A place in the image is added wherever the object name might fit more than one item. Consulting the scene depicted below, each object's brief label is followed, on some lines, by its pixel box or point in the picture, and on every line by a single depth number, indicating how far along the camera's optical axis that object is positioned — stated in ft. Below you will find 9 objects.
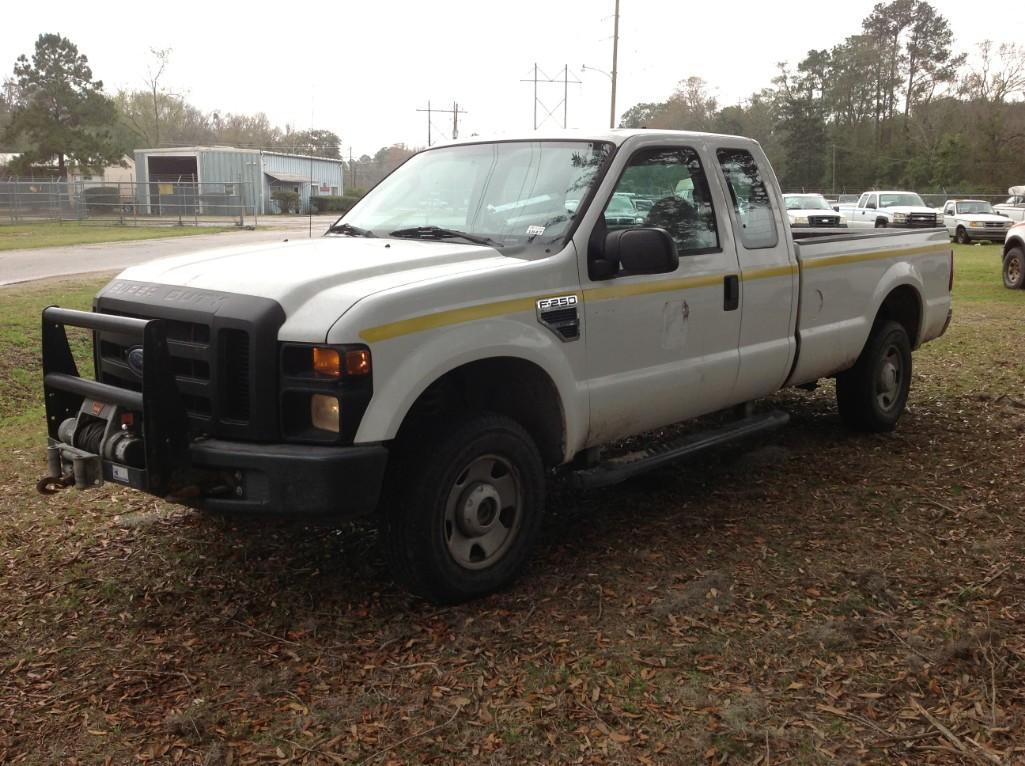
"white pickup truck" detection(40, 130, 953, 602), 12.33
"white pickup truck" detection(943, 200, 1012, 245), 101.55
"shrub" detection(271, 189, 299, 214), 173.58
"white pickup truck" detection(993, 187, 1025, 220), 111.64
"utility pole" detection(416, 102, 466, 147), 214.48
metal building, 129.80
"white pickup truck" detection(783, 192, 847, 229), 102.47
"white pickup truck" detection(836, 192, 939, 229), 107.34
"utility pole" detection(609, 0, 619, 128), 126.21
